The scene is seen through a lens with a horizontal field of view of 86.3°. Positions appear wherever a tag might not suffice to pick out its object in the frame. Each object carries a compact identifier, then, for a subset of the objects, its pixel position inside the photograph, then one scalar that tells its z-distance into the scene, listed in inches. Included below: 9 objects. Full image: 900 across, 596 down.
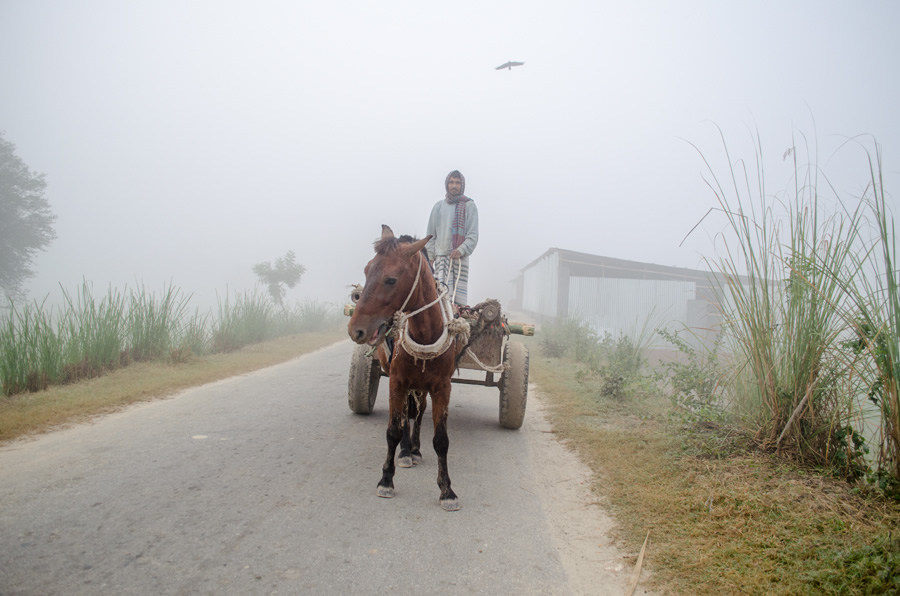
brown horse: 122.9
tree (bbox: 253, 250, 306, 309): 1098.7
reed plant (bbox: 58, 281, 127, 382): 295.9
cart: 196.0
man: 211.9
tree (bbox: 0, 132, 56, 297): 820.0
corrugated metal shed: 781.9
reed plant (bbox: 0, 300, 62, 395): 251.0
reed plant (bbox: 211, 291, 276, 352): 508.7
